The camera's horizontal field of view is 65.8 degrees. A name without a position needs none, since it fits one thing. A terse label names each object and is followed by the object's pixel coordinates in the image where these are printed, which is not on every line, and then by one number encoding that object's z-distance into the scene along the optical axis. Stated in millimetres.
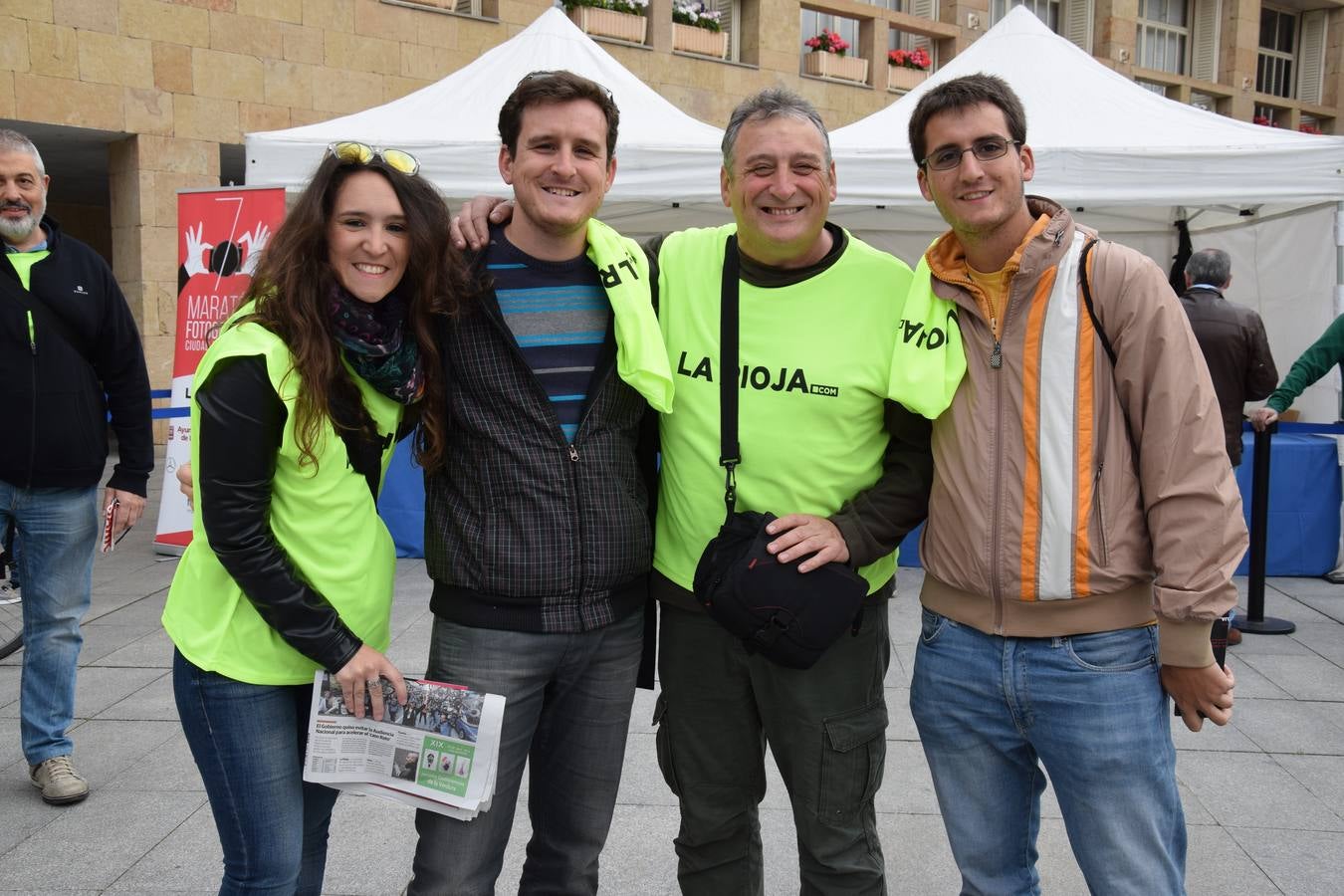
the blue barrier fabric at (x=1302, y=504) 6277
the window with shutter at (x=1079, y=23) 19234
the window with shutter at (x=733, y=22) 15562
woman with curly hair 1747
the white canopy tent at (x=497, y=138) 6098
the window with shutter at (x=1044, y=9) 19219
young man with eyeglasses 1765
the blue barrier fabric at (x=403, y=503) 6453
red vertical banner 6387
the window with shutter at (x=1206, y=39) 20625
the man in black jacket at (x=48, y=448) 3211
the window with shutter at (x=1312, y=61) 22438
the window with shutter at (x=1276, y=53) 22312
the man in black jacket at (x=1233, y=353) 5348
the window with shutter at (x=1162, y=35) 20625
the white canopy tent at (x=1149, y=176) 6008
